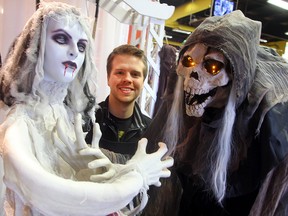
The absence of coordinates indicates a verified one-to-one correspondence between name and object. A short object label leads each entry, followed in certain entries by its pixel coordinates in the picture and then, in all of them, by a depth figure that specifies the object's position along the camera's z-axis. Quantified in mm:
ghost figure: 600
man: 1333
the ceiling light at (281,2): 4086
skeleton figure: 778
